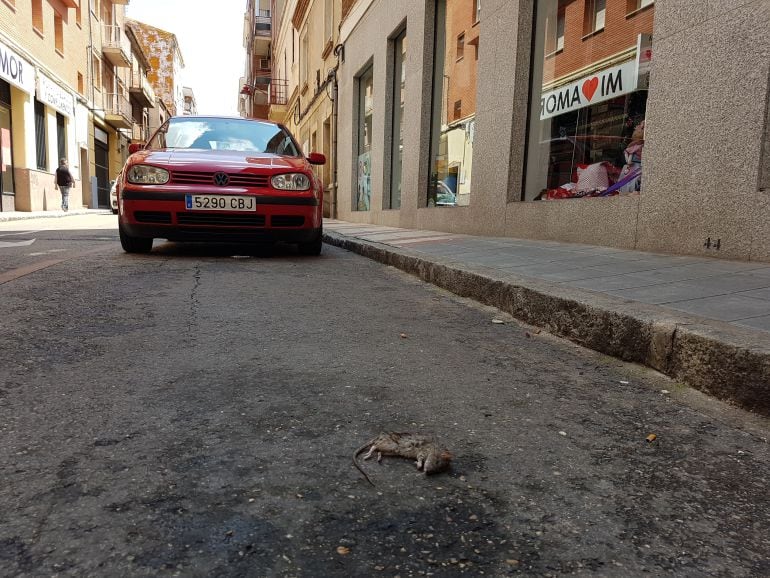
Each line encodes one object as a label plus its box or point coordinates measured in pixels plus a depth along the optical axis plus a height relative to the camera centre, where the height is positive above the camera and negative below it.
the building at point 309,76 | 19.17 +4.93
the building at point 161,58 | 65.88 +14.99
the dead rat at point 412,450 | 1.50 -0.63
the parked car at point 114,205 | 22.33 -0.44
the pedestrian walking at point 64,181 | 19.92 +0.36
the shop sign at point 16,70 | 16.36 +3.36
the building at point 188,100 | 99.93 +15.89
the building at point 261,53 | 41.37 +11.31
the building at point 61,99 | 17.59 +3.35
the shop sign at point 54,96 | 19.55 +3.25
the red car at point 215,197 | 5.70 +0.00
